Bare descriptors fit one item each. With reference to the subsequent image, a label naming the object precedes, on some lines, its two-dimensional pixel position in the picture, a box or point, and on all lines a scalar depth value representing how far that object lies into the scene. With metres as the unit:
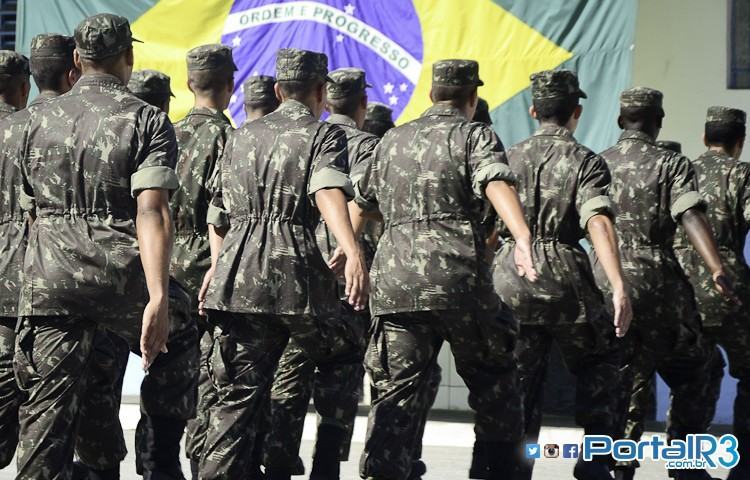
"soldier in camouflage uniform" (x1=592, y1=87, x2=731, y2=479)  17.50
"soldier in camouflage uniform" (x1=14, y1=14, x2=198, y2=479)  12.29
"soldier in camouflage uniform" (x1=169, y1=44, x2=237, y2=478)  17.34
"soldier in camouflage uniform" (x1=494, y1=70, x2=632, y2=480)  16.42
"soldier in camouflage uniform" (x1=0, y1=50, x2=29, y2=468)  14.69
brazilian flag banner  23.92
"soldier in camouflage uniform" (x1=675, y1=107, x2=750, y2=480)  18.94
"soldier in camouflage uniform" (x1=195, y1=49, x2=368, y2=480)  14.62
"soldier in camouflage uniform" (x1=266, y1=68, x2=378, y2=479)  15.85
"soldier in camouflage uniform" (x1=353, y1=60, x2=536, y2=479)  14.34
